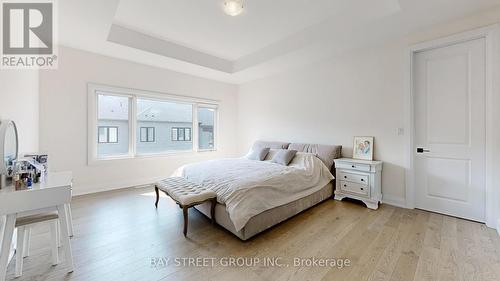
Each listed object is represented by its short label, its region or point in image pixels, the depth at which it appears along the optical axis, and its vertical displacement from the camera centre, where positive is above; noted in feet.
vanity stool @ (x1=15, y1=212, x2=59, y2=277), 5.27 -2.46
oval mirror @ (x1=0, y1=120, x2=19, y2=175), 5.18 -0.13
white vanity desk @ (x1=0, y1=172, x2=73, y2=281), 4.75 -1.53
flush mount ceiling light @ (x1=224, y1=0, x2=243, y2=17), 8.18 +5.33
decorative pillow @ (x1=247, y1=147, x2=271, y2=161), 13.78 -0.92
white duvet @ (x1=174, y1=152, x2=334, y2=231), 7.35 -1.72
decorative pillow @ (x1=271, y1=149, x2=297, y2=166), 12.23 -0.98
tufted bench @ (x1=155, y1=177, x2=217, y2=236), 7.42 -2.03
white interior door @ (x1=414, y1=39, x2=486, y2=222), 8.54 +0.50
